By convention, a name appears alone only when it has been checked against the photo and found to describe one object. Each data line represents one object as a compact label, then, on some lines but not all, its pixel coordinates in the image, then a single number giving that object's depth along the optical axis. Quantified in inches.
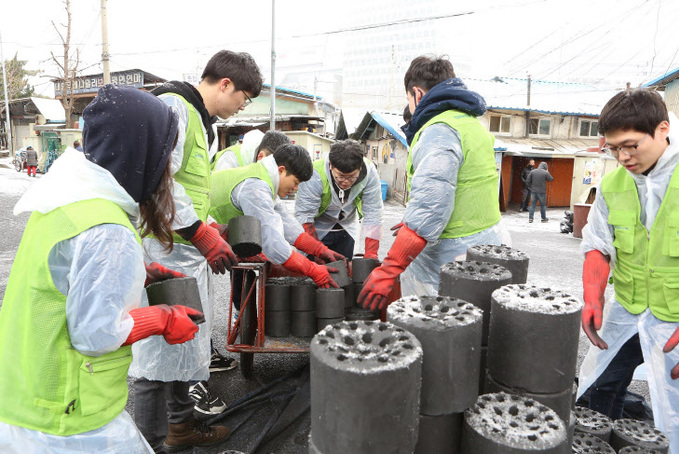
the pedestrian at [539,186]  512.7
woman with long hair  46.6
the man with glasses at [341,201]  150.2
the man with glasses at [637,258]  74.0
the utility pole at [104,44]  598.4
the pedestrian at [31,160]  787.4
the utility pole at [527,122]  723.5
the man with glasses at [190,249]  90.7
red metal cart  123.9
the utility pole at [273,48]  523.9
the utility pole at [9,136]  1179.1
